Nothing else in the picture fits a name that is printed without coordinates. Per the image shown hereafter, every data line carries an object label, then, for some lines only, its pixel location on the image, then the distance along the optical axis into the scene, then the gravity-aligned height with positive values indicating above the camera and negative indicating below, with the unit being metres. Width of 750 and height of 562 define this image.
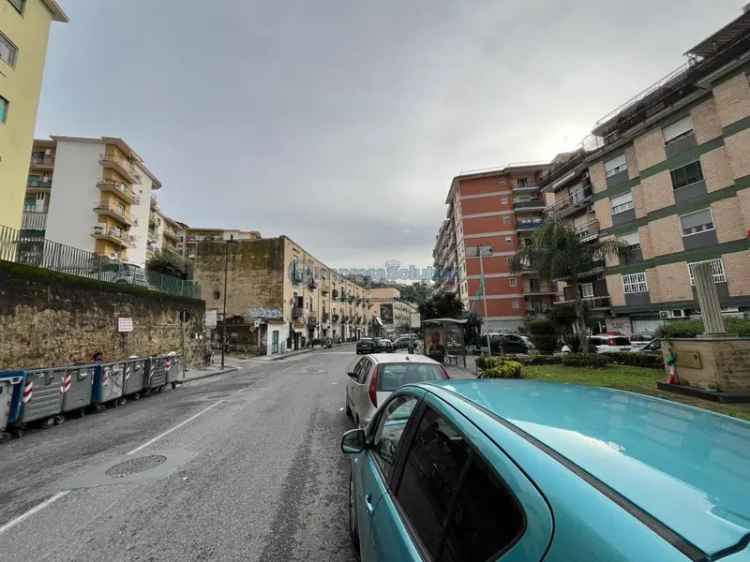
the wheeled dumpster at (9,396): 7.20 -1.11
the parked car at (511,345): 26.41 -1.74
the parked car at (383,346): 32.41 -1.76
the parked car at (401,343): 39.73 -1.94
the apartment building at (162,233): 52.22 +17.99
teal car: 0.85 -0.52
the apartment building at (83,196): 38.38 +16.92
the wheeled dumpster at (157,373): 12.61 -1.33
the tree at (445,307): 34.69 +1.86
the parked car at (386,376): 5.91 -0.88
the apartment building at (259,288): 36.59 +5.48
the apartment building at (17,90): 16.38 +12.89
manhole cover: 5.20 -2.03
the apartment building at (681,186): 19.23 +8.59
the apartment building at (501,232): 40.00 +11.22
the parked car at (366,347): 31.49 -1.71
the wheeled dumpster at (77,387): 8.83 -1.21
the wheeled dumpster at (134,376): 11.27 -1.25
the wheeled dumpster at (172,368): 13.96 -1.28
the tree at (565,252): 18.17 +3.60
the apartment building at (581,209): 28.91 +10.38
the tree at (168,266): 32.19 +7.02
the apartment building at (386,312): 97.62 +5.00
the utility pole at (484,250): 18.97 +4.08
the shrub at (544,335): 20.39 -0.89
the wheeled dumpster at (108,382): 9.94 -1.26
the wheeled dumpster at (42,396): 7.68 -1.25
